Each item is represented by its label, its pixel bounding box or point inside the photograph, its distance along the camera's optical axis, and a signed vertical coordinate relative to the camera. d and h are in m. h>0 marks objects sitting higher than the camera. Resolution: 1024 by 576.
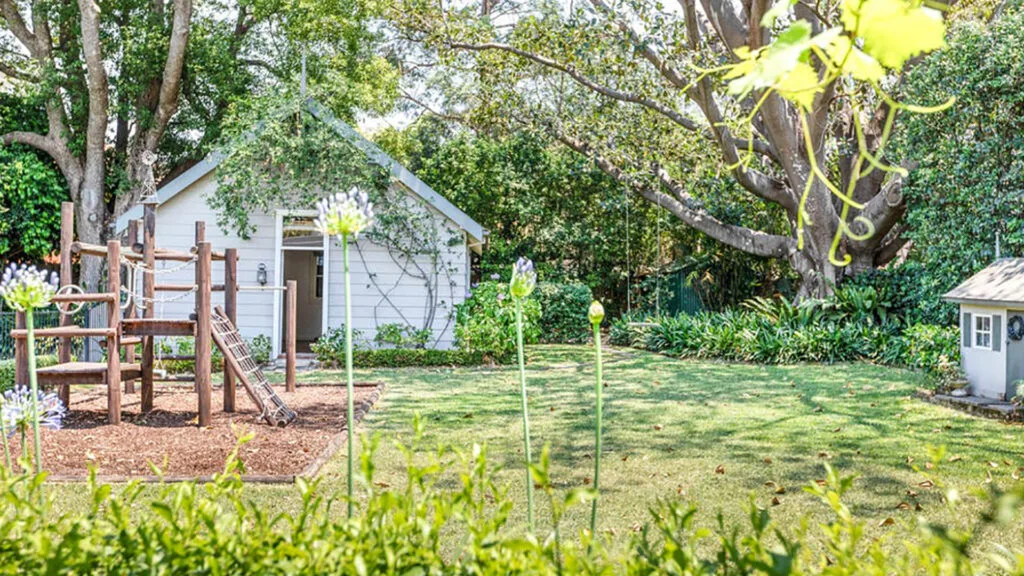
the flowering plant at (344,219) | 2.16 +0.20
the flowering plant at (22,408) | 2.98 -0.53
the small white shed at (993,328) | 8.12 -0.37
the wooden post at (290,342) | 10.32 -0.61
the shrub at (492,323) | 13.93 -0.53
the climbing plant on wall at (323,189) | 14.55 +1.89
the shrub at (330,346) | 14.28 -0.93
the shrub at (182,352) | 13.27 -1.04
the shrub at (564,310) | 18.41 -0.39
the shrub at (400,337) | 14.84 -0.80
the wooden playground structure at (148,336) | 7.89 -0.42
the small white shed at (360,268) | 15.14 +0.47
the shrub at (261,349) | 14.81 -1.01
